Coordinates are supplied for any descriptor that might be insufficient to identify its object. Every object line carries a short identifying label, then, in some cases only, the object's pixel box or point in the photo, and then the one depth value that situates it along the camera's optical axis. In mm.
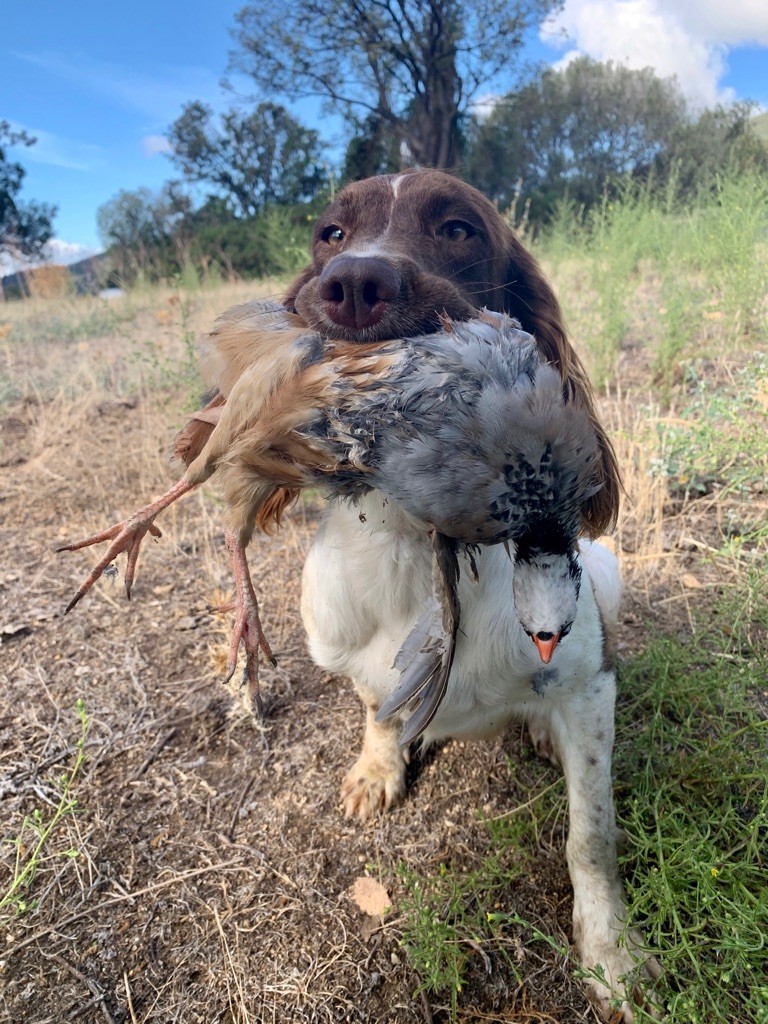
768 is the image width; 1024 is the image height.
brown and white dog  438
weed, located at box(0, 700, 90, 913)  454
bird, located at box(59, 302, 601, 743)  299
